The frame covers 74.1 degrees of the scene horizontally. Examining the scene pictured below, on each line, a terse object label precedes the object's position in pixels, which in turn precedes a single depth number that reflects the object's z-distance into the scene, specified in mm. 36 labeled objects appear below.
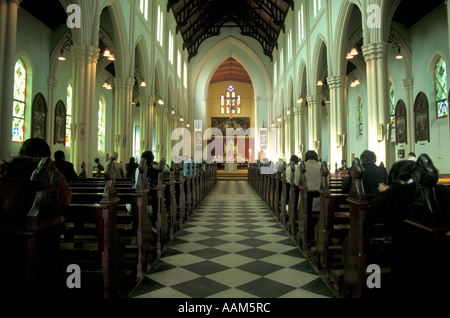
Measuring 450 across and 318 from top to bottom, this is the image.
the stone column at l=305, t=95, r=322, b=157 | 14742
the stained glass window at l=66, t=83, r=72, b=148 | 15951
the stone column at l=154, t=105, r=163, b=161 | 16197
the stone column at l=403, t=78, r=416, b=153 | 14359
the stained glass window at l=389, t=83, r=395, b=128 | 16000
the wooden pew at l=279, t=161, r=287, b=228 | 5695
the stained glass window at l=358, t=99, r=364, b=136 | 20125
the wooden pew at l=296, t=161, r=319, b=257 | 4027
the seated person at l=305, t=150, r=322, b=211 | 4674
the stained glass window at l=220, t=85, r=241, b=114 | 32853
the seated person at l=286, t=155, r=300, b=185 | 4939
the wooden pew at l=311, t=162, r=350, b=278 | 3289
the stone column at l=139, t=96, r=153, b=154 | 14430
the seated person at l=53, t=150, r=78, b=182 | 4823
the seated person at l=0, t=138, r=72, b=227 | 1970
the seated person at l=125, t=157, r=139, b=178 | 6995
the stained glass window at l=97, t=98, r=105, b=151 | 19934
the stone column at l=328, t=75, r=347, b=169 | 11523
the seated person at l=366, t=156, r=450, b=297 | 1819
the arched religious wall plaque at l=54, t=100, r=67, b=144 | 14750
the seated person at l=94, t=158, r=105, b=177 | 9062
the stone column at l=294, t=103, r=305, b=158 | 17156
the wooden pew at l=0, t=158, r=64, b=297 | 1850
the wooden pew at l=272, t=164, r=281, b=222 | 6609
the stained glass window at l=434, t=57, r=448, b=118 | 12445
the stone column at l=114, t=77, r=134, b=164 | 11625
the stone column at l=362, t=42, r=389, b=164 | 8367
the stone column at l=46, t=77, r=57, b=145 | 13984
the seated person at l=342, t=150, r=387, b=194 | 3826
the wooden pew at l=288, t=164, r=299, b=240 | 4863
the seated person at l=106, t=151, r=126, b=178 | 7834
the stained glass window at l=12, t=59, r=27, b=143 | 12210
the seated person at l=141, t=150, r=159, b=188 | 4587
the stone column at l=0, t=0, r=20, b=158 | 5762
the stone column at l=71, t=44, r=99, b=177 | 8406
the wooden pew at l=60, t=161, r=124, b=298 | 2447
